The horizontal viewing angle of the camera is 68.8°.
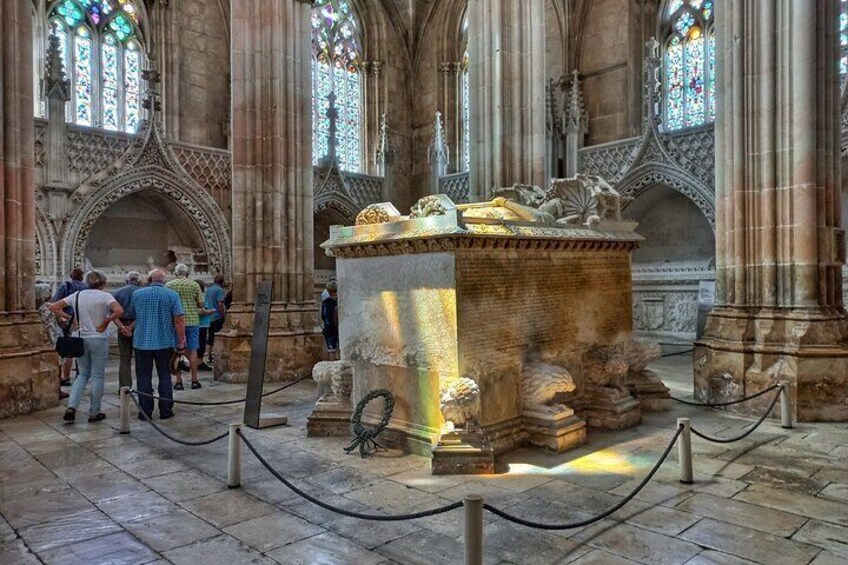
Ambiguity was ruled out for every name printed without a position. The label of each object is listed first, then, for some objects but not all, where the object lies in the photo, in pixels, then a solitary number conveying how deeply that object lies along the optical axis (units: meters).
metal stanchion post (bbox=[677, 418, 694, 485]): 3.92
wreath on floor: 4.68
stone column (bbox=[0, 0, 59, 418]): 6.56
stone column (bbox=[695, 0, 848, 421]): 6.02
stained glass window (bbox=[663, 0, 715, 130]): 15.55
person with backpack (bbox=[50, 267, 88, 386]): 7.83
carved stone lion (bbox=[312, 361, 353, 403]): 5.41
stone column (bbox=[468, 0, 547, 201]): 9.10
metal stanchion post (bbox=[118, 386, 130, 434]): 5.38
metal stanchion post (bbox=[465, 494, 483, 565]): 2.43
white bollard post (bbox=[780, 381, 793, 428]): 5.52
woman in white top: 5.97
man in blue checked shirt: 6.07
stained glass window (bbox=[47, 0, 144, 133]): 14.81
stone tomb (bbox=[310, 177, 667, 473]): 4.46
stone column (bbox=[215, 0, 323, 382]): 9.04
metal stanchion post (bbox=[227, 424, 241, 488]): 3.92
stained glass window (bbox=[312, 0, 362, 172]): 18.67
